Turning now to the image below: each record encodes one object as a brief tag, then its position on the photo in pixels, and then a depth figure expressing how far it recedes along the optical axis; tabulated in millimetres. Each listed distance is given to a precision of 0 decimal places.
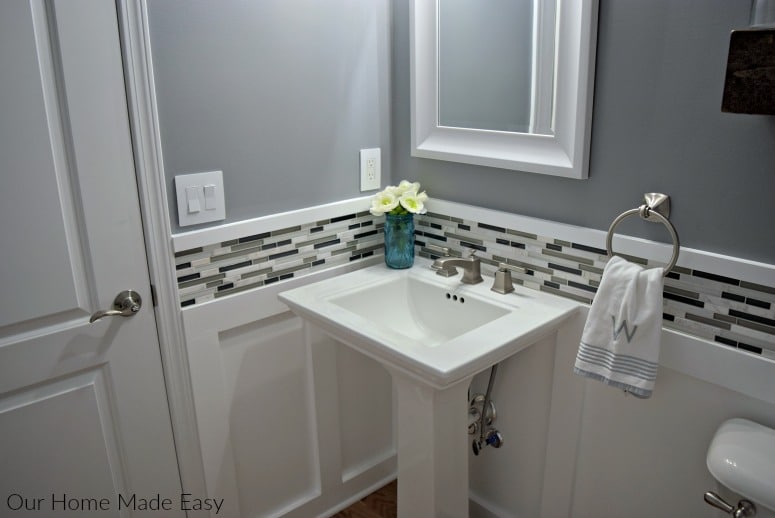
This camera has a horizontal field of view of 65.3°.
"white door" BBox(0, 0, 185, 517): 1232
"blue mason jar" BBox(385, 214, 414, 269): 1782
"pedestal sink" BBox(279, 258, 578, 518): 1313
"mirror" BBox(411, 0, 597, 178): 1401
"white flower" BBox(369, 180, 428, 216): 1741
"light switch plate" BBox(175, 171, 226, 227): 1462
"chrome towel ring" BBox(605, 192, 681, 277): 1275
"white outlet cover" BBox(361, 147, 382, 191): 1836
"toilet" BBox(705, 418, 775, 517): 1070
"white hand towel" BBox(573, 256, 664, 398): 1253
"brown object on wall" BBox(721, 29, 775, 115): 983
